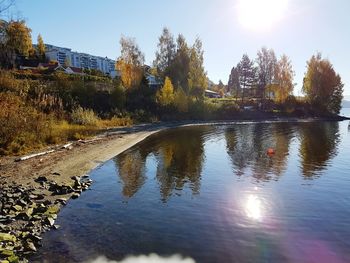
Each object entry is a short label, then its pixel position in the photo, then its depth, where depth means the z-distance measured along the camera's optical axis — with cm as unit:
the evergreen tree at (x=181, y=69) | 6334
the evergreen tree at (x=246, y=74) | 8656
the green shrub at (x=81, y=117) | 3115
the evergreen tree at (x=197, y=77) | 6259
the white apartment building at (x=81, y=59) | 14950
